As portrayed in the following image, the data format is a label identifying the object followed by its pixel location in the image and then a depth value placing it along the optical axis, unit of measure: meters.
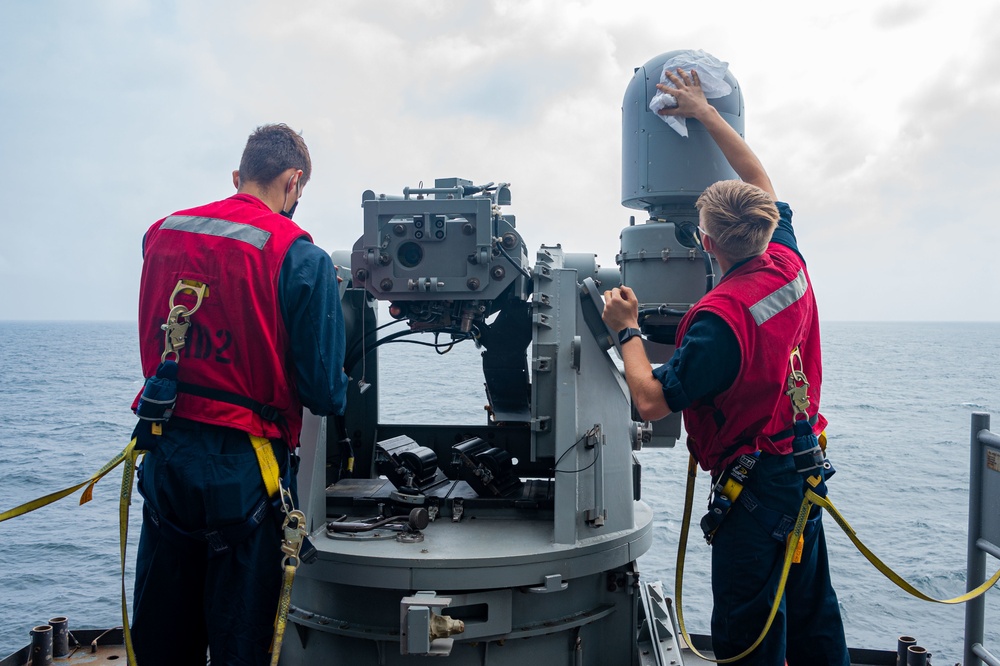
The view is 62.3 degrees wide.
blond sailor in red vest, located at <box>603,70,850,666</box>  2.90
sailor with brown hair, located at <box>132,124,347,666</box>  2.61
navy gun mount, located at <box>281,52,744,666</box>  3.30
